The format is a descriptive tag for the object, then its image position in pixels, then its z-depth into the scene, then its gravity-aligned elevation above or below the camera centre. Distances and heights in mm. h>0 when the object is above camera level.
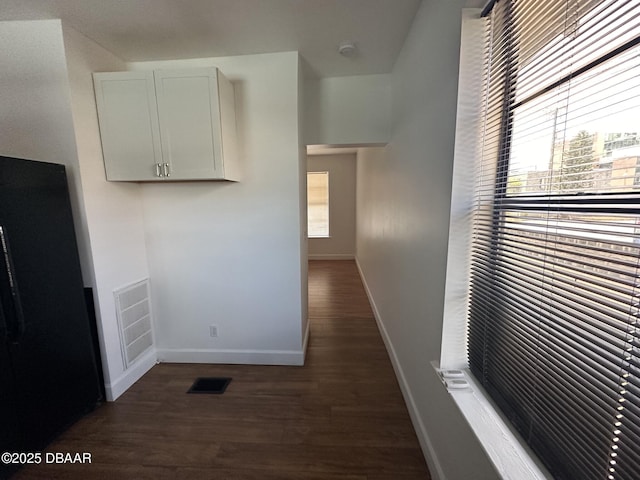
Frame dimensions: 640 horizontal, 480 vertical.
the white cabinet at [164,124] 1964 +626
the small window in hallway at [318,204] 6668 -19
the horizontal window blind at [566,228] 619 -82
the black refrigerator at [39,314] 1479 -671
